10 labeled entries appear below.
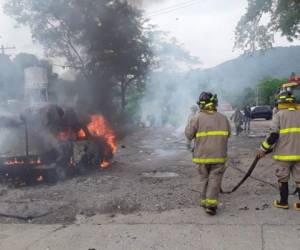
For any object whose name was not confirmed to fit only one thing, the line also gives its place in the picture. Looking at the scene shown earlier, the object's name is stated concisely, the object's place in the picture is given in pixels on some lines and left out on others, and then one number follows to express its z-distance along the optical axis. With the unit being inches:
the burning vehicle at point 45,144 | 343.0
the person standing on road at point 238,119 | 818.2
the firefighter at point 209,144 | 237.3
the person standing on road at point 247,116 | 909.4
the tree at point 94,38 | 747.4
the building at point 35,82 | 888.5
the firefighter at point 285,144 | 235.1
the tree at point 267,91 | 1971.2
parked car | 1522.4
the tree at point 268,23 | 576.1
